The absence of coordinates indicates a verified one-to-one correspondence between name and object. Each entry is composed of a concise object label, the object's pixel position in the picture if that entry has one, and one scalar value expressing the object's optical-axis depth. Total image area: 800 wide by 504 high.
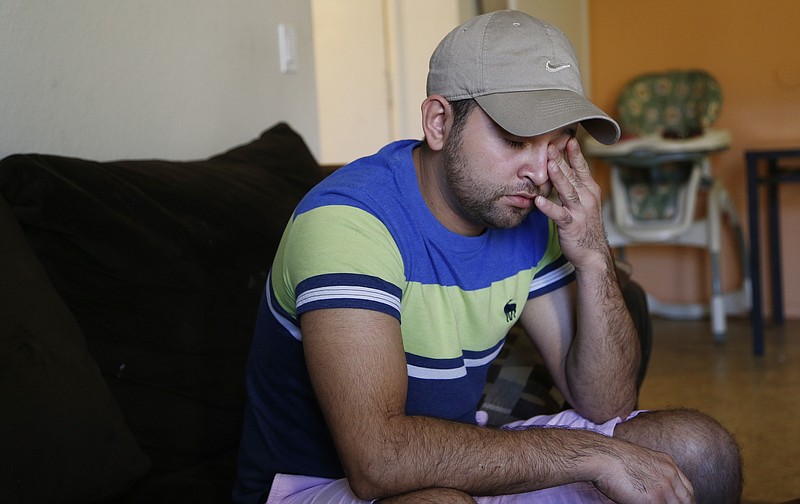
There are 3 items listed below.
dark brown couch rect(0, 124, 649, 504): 1.19
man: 1.15
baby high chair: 3.88
